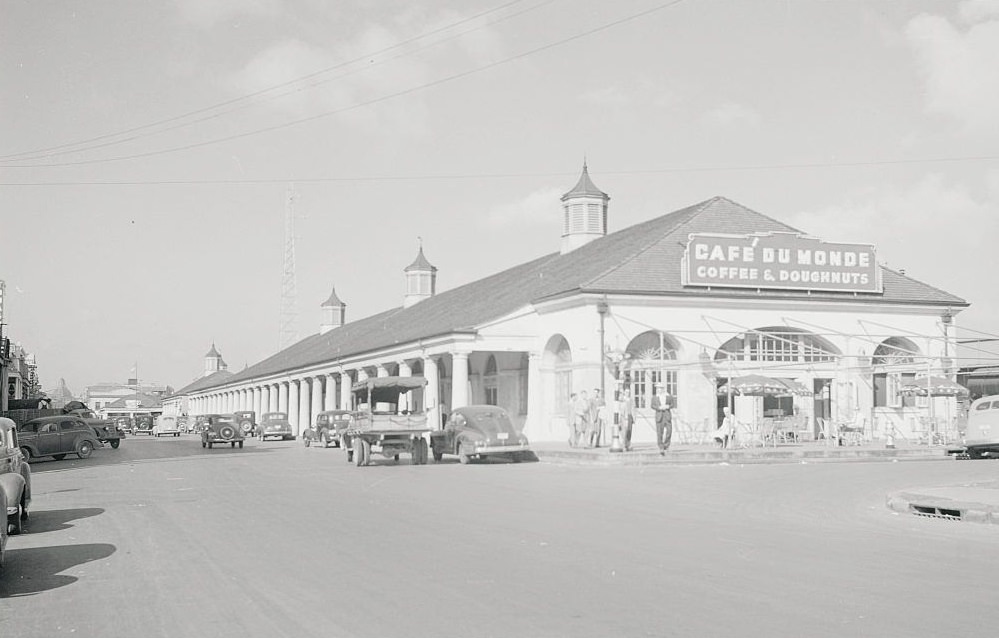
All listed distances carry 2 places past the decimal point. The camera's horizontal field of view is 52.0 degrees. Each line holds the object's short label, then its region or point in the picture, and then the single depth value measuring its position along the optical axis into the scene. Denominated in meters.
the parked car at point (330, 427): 42.41
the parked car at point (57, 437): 35.19
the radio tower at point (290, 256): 91.62
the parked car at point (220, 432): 42.59
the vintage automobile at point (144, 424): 99.75
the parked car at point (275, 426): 56.85
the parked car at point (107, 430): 47.78
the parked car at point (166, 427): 80.75
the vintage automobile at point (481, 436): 27.97
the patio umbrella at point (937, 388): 33.23
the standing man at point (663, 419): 26.94
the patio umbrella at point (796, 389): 31.22
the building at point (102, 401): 188.93
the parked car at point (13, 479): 11.69
